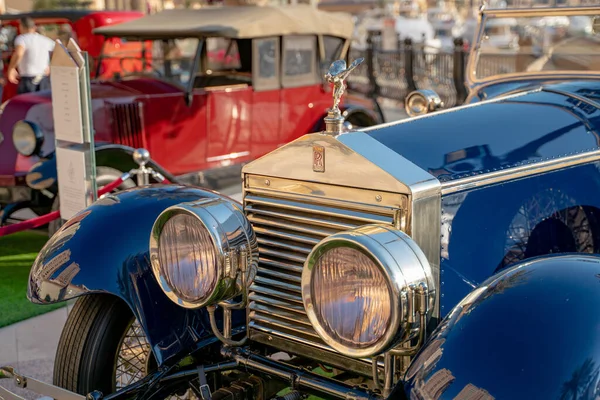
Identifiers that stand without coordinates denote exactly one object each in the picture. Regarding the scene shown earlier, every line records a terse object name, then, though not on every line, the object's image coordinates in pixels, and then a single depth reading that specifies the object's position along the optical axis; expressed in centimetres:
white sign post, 430
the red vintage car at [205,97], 633
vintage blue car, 180
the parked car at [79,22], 1038
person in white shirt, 945
